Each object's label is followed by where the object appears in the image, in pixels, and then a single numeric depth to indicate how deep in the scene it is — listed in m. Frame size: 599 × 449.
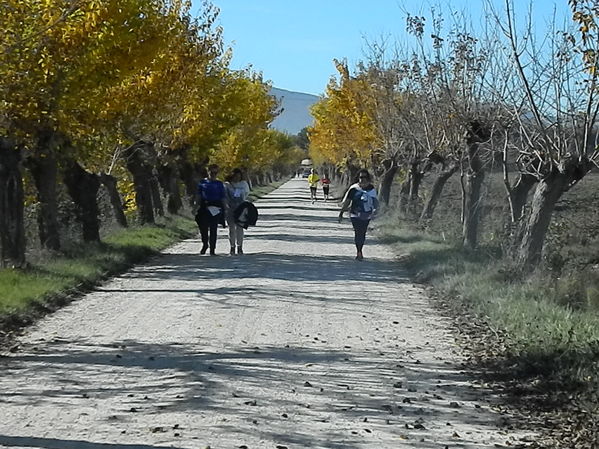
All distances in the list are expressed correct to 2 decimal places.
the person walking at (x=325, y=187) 62.16
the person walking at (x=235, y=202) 22.47
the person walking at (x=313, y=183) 60.56
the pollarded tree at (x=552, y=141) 14.99
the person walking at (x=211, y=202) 22.20
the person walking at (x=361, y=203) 20.97
